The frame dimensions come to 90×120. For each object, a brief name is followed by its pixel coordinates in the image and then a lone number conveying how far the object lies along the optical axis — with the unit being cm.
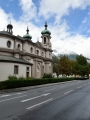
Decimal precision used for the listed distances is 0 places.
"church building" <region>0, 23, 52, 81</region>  1868
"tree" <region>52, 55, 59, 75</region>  5081
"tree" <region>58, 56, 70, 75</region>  3987
